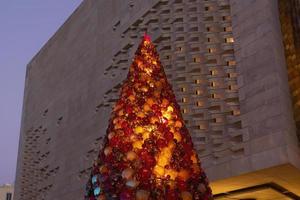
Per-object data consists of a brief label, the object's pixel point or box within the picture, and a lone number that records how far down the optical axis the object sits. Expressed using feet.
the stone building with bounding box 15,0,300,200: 31.42
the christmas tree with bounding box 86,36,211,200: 13.79
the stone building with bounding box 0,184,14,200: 140.97
